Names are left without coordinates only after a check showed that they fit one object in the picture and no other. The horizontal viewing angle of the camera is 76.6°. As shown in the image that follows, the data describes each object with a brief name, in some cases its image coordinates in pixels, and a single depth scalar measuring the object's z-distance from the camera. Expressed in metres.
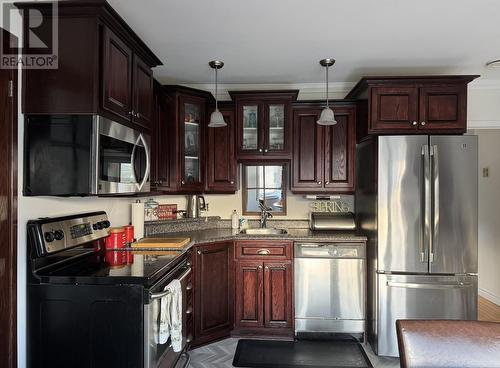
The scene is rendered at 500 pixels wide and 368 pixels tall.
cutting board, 2.39
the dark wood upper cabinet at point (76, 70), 1.68
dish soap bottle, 3.44
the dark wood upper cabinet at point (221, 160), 3.27
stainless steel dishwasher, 2.84
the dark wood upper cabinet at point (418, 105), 2.69
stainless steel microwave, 1.69
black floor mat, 2.49
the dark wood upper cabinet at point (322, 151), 3.19
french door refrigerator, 2.57
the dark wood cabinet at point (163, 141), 2.83
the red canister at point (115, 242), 2.20
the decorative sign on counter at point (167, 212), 3.17
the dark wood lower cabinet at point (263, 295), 2.90
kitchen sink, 3.29
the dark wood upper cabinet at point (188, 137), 2.98
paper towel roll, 2.69
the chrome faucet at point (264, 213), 3.41
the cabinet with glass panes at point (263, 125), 3.19
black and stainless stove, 1.64
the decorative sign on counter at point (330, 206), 3.47
